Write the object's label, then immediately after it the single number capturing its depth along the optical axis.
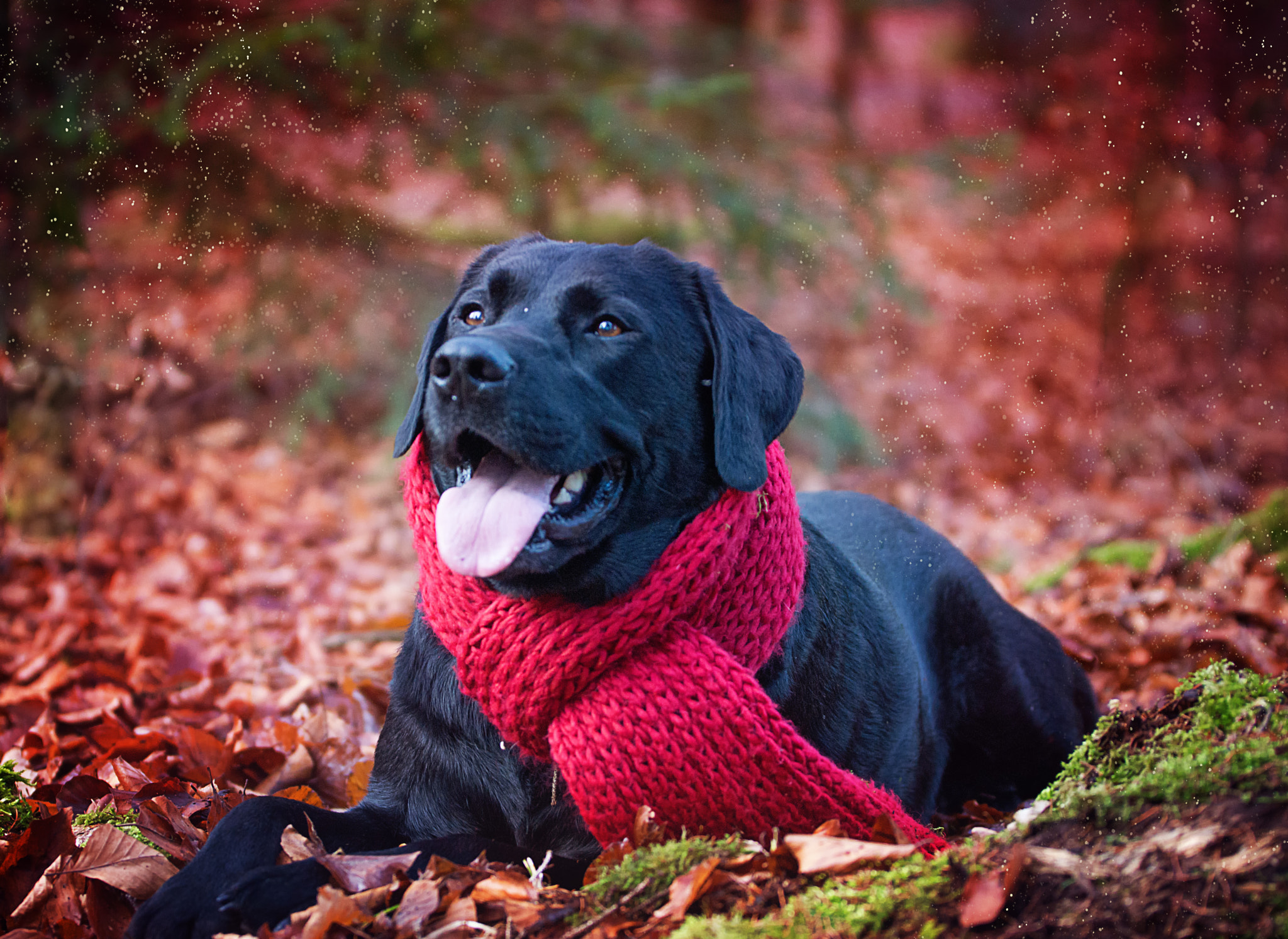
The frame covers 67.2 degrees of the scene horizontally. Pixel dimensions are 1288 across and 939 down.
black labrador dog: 2.19
